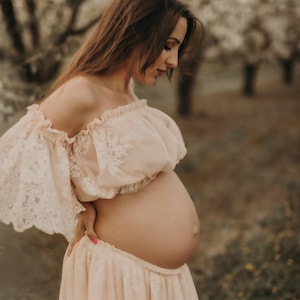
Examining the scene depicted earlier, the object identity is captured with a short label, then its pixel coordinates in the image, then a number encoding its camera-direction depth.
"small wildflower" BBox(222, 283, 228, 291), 4.10
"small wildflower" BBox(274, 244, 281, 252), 4.54
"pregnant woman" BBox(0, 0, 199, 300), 1.79
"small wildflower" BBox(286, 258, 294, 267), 4.17
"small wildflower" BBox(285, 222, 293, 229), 5.33
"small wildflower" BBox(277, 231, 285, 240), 4.83
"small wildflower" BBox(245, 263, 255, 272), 4.28
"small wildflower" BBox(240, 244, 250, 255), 4.89
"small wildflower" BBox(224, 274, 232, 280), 4.28
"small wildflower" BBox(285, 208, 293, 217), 5.77
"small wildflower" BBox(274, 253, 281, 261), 4.38
